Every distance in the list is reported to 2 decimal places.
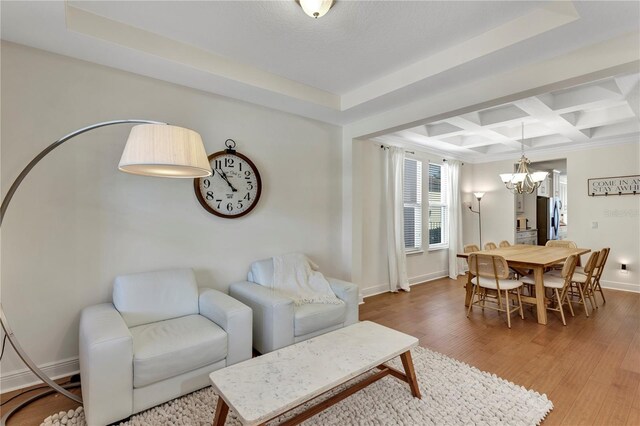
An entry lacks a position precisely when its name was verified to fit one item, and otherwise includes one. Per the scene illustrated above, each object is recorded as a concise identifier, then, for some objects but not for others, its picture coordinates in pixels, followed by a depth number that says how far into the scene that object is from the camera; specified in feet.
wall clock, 9.95
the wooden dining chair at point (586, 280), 12.44
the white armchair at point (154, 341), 5.90
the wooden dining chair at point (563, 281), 11.58
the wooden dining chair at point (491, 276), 11.55
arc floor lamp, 5.52
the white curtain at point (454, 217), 19.79
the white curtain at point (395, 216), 16.10
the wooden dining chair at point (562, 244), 16.01
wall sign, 16.01
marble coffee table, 4.77
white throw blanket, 10.02
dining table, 11.43
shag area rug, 6.21
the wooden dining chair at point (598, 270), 13.00
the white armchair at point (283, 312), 8.38
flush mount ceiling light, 5.97
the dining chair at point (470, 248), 14.39
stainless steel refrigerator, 23.93
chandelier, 14.73
